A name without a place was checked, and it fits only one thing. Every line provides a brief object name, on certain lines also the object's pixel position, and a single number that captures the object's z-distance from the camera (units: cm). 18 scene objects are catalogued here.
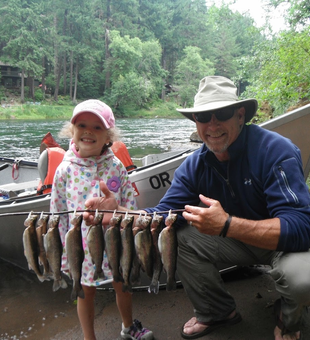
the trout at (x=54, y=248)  199
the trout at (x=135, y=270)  211
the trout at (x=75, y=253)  197
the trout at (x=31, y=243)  202
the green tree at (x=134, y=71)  5325
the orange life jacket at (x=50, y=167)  341
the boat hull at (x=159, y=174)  293
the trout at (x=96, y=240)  198
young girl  227
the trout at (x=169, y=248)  197
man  187
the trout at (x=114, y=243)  200
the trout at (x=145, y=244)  196
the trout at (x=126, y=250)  200
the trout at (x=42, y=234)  204
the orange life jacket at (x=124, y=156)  388
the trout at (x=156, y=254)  200
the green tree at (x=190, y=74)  6009
